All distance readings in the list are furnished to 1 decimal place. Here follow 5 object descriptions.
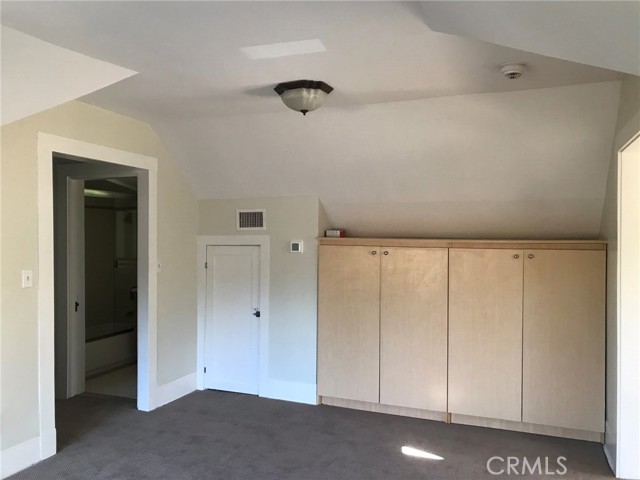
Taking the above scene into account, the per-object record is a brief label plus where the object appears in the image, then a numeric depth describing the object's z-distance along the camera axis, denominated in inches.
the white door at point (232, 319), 196.7
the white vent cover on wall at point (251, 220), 195.5
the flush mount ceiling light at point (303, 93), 125.0
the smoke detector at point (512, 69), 111.5
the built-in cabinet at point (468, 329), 152.8
